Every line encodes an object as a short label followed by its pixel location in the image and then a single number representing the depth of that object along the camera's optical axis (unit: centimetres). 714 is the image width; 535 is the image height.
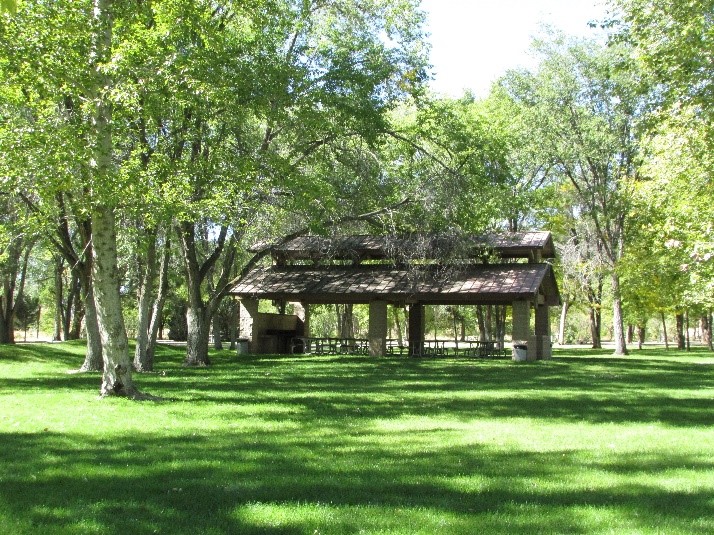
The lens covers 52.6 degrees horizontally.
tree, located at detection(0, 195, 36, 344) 2638
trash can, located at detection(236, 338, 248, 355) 3144
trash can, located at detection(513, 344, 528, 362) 2753
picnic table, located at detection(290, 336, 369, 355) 3209
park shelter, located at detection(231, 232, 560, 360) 2773
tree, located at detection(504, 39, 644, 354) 3606
